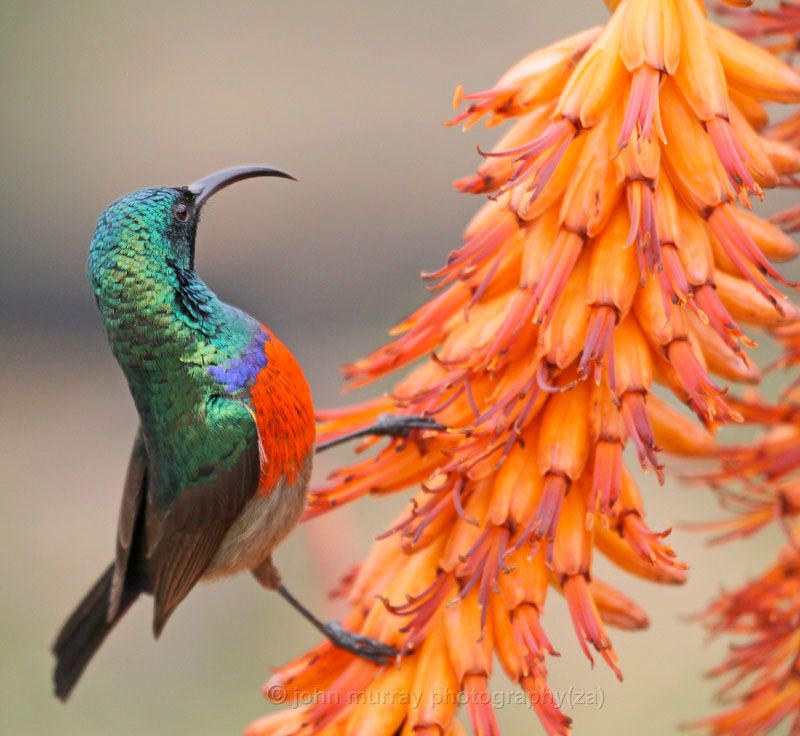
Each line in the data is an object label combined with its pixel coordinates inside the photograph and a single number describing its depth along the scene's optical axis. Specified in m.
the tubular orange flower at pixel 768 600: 3.18
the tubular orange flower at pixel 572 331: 3.14
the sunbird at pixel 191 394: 3.24
